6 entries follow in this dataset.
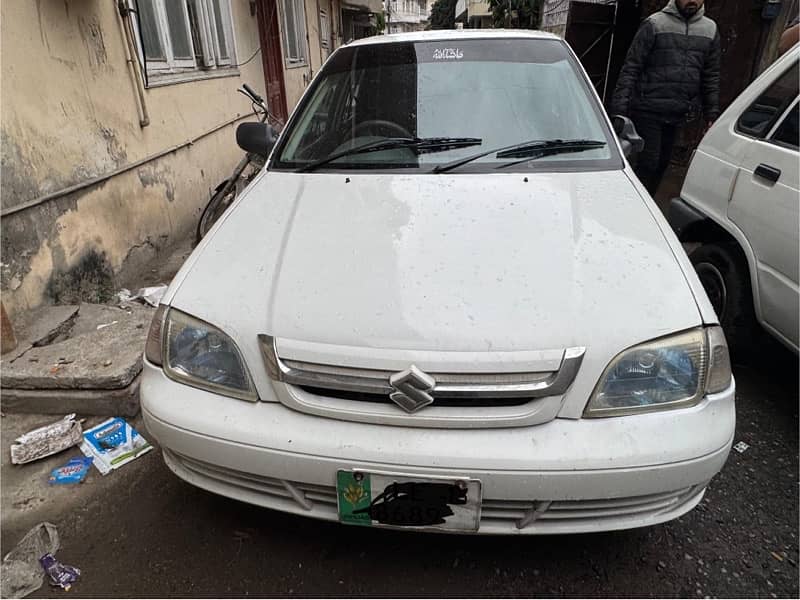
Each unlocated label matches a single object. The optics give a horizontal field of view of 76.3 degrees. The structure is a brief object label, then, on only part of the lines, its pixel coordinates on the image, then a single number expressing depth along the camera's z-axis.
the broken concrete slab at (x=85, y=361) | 2.40
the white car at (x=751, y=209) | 2.20
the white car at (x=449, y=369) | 1.33
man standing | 3.78
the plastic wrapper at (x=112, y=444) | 2.17
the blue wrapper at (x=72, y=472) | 2.09
